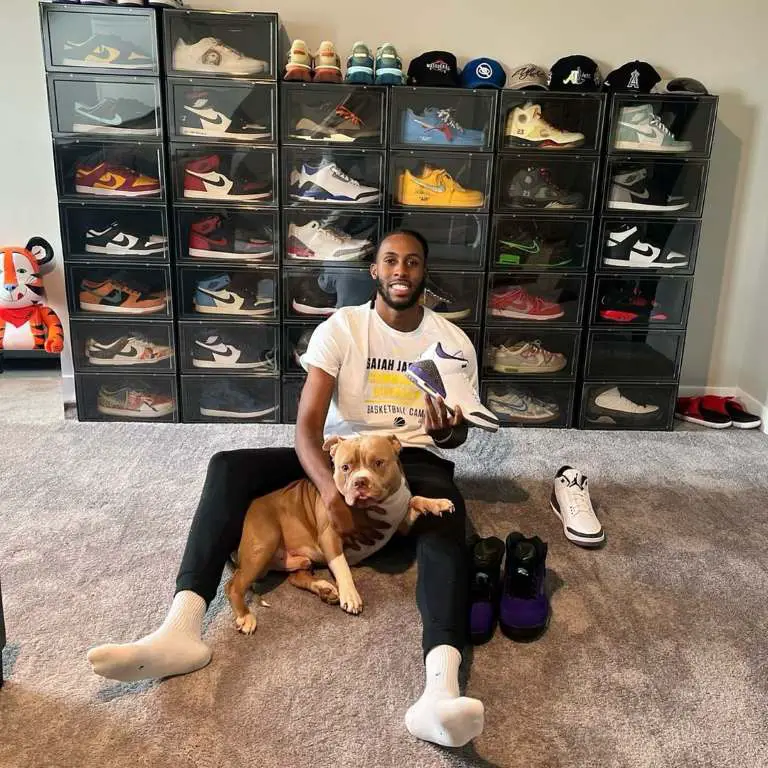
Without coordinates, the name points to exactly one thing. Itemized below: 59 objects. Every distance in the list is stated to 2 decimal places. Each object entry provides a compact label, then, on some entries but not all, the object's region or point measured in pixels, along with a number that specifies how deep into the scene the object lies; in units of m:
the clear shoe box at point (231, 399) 2.91
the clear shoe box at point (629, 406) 2.98
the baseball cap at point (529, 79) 2.68
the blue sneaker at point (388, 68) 2.61
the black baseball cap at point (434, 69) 2.65
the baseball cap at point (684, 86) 2.70
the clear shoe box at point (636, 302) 2.90
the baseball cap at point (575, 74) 2.67
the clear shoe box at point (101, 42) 2.52
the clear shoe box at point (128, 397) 2.86
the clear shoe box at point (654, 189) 2.78
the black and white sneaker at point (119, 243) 2.74
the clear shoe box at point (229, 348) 2.87
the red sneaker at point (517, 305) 2.89
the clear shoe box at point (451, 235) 2.81
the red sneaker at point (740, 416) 2.98
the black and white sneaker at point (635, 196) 2.79
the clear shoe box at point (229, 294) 2.83
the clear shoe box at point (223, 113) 2.62
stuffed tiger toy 2.97
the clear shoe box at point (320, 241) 2.79
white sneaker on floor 1.94
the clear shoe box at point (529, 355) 2.94
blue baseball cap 2.65
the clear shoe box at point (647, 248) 2.83
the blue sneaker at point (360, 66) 2.60
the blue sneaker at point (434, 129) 2.69
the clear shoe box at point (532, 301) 2.88
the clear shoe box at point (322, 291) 2.84
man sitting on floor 1.27
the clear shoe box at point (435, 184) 2.74
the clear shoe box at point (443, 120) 2.67
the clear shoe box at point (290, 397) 2.92
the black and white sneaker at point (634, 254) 2.84
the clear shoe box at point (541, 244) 2.81
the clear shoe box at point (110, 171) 2.64
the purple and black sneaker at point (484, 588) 1.49
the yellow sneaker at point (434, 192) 2.75
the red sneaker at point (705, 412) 2.99
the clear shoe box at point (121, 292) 2.79
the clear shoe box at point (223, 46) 2.55
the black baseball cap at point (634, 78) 2.69
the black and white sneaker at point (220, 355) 2.88
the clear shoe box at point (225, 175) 2.69
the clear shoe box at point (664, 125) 2.70
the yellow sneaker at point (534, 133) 2.70
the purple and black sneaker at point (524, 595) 1.51
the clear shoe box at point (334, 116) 2.65
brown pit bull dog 1.54
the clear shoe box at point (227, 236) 2.76
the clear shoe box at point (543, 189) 2.77
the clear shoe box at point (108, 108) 2.58
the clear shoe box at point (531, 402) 2.97
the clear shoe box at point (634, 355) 2.95
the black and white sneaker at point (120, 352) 2.85
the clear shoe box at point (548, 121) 2.69
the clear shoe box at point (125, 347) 2.83
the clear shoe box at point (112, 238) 2.73
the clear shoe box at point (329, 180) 2.72
